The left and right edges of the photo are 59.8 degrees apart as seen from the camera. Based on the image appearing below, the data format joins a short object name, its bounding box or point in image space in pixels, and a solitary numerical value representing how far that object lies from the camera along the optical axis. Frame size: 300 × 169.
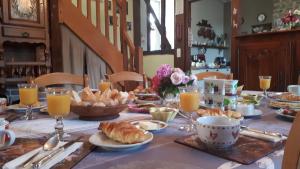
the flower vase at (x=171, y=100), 1.37
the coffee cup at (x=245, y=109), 1.16
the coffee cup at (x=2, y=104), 1.33
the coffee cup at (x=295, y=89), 1.60
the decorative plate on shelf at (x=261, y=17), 7.43
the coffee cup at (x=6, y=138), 0.76
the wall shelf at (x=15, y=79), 3.46
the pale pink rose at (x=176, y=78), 1.28
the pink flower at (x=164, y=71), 1.32
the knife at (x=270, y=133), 0.81
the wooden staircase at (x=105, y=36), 3.43
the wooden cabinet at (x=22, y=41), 3.42
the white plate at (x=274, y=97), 1.41
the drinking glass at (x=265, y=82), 1.79
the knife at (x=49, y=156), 0.59
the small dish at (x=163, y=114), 1.07
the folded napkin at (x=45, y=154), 0.59
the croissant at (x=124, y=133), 0.71
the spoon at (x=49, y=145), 0.63
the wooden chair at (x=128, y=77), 2.29
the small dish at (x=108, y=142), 0.70
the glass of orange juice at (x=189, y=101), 1.05
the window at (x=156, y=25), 5.74
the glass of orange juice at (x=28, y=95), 1.19
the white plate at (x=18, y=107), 1.34
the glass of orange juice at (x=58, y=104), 0.94
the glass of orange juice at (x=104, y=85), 1.64
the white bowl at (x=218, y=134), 0.69
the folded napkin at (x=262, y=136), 0.78
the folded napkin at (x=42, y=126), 0.93
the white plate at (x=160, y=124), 0.94
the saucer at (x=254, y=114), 1.14
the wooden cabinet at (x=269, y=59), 2.95
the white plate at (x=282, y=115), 1.09
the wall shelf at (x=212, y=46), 7.18
